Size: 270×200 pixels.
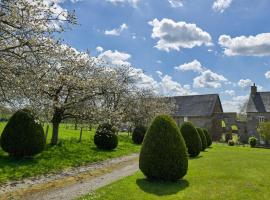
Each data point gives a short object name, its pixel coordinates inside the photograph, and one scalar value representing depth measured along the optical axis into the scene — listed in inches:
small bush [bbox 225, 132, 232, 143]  1450.3
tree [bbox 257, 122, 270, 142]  1229.3
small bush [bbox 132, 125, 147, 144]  890.5
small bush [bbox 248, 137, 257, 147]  1250.5
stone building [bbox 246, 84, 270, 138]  1430.0
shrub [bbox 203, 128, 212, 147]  956.6
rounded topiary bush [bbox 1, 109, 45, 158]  420.5
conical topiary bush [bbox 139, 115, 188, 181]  324.2
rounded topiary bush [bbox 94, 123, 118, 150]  637.2
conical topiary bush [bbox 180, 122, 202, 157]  598.8
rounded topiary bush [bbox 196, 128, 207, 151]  781.1
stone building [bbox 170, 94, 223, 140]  1509.6
